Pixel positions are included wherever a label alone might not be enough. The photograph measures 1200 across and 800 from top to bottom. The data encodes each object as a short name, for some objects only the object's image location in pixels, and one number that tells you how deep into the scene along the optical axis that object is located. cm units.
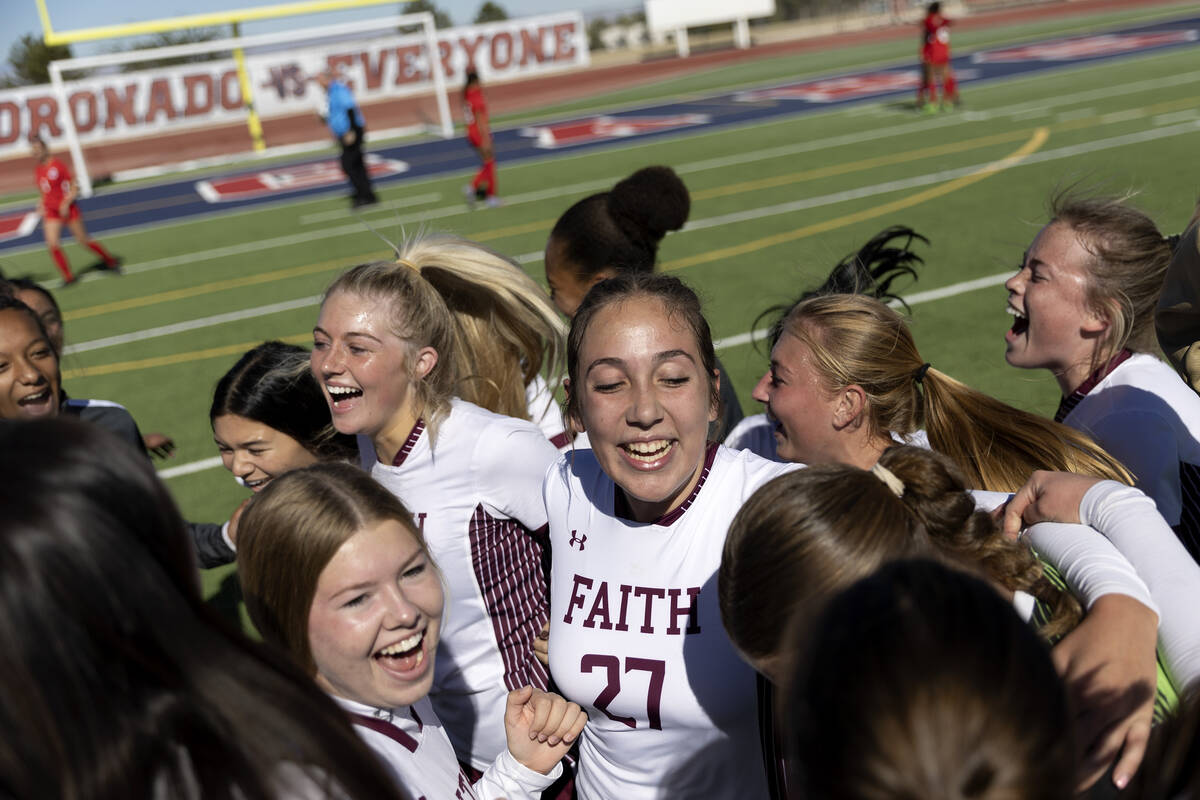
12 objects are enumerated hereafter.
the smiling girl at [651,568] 242
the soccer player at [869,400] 314
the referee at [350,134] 1609
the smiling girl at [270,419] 372
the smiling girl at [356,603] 214
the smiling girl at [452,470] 301
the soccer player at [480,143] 1543
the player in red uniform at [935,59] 1820
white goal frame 2036
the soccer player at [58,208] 1348
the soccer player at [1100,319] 315
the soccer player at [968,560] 182
